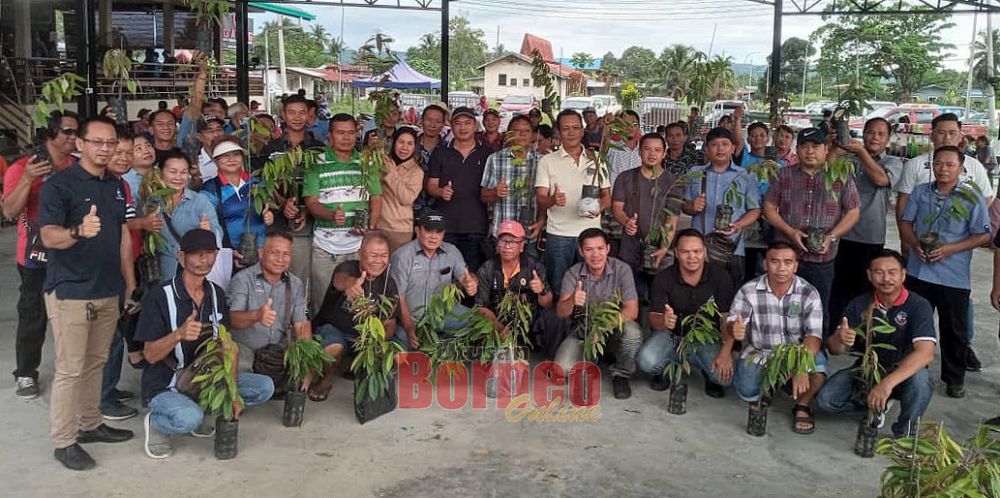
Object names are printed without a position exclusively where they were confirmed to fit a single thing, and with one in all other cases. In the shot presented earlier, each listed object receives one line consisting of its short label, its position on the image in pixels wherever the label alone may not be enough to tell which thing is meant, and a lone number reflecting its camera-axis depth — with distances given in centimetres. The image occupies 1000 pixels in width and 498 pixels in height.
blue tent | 2419
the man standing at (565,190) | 578
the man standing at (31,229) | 425
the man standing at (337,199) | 538
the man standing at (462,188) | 605
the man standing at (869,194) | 570
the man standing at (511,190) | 583
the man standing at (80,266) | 371
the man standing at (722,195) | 565
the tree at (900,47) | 3794
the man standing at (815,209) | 543
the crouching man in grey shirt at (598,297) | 514
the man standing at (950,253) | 514
